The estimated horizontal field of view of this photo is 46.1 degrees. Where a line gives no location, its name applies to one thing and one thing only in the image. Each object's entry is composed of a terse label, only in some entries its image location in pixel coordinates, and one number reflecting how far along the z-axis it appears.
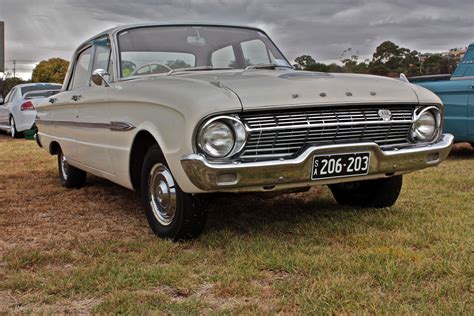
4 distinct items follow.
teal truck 7.74
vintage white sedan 3.32
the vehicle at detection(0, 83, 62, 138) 13.51
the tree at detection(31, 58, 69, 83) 72.25
